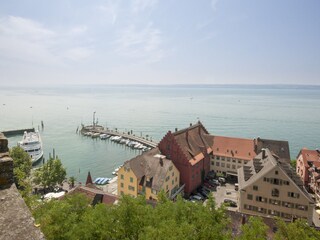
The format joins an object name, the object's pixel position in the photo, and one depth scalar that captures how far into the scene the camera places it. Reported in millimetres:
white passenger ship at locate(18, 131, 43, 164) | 80625
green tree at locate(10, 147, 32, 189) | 57594
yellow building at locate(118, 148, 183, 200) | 46219
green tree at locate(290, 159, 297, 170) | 64750
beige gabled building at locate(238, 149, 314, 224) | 38594
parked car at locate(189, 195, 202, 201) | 50606
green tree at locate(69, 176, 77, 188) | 55994
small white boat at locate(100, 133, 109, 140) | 115200
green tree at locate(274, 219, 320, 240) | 18688
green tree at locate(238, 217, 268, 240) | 15438
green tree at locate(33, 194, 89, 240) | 14438
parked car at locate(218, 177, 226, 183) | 59084
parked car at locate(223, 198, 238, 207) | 47500
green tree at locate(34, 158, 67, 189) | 54059
